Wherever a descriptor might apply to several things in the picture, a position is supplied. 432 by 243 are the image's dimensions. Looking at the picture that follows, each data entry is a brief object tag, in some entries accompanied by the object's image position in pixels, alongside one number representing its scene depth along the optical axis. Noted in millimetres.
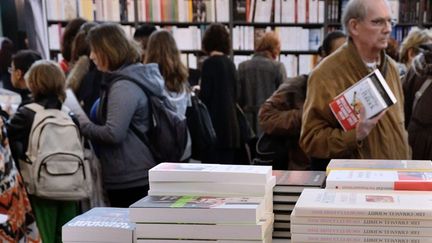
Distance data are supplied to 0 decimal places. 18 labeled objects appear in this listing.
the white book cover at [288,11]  6956
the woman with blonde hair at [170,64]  3976
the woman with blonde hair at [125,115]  3407
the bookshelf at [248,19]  6880
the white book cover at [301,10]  6927
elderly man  2819
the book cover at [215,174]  1909
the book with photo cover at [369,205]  1773
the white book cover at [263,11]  6993
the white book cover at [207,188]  1908
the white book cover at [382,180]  1894
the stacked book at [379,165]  2023
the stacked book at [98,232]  1923
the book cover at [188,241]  1847
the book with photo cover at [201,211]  1839
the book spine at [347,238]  1777
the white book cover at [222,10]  6927
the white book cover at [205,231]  1839
